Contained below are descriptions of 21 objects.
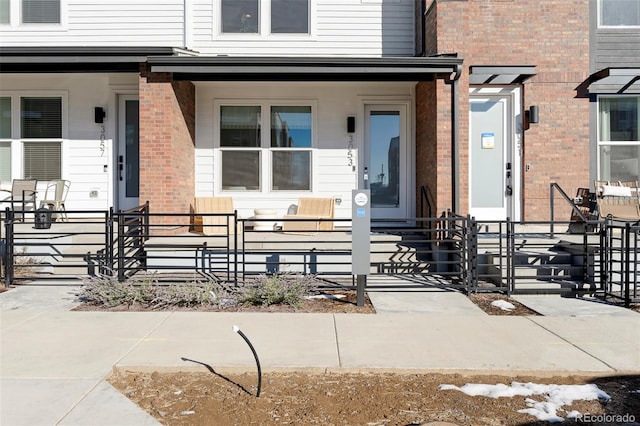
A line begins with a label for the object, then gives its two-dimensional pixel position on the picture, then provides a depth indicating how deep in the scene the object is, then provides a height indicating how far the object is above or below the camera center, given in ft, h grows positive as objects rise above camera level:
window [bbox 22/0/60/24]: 32.55 +13.61
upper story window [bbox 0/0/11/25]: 32.74 +13.68
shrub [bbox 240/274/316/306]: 20.44 -3.72
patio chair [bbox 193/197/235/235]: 29.40 -0.04
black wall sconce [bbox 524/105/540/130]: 28.53 +5.58
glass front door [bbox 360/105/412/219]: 32.30 +3.33
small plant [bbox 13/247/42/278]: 25.71 -3.05
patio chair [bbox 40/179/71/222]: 30.35 +0.79
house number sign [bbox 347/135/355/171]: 32.19 +3.37
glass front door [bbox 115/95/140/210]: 32.35 +3.70
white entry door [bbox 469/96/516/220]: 29.73 +3.07
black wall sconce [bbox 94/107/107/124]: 31.82 +6.33
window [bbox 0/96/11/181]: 32.22 +4.50
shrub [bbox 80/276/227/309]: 20.36 -3.82
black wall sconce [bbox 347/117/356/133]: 31.81 +5.63
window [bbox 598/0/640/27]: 29.45 +12.23
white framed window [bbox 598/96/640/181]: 29.76 +4.20
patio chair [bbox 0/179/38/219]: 30.07 +0.95
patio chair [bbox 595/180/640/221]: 26.22 +0.40
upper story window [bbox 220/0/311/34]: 32.50 +13.23
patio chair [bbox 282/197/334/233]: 28.73 -0.37
